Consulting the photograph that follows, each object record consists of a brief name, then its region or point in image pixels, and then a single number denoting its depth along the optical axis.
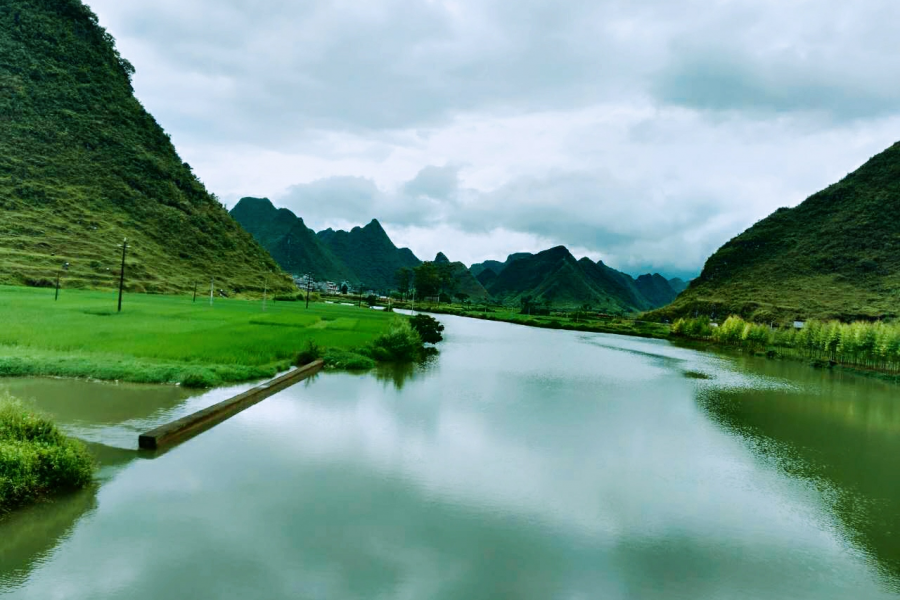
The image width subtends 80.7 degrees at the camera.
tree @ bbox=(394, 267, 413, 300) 142.25
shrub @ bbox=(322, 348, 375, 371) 24.25
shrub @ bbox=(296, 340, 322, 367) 22.98
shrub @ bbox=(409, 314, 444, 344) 41.41
